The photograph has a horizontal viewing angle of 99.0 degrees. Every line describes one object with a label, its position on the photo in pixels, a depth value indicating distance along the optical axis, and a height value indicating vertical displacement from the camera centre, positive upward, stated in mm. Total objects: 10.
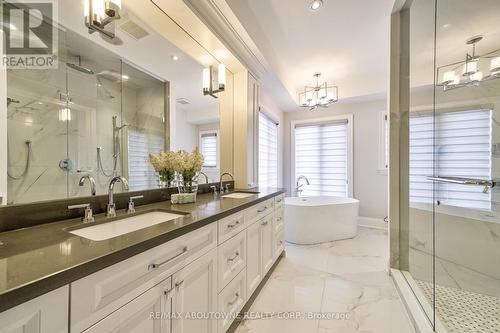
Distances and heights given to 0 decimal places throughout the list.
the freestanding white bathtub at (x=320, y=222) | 3170 -850
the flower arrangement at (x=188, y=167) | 1740 -6
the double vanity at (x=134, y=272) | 536 -362
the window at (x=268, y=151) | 3559 +273
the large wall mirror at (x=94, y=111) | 1053 +352
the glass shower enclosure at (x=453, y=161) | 1690 +54
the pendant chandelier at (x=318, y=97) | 3380 +1142
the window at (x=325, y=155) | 4227 +239
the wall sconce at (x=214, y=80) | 2314 +959
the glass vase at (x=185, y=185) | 1800 -159
